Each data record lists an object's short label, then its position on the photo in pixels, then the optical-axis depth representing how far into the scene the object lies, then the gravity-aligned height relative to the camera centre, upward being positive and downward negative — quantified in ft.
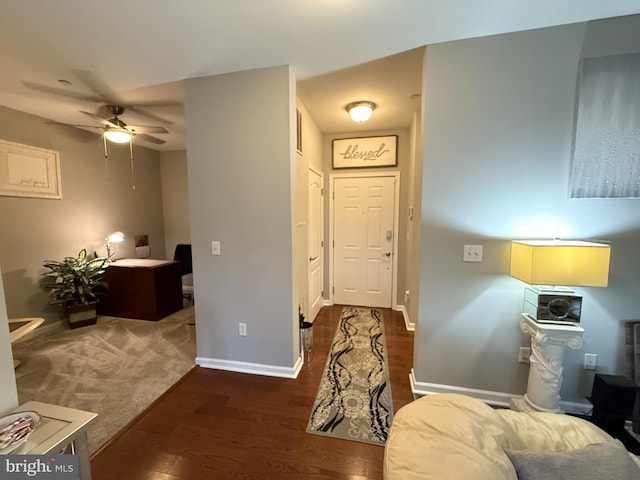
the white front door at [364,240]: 13.07 -1.03
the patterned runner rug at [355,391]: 5.98 -4.69
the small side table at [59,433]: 3.05 -2.61
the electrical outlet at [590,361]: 6.21 -3.32
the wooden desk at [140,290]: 11.82 -3.26
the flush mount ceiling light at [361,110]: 9.56 +3.95
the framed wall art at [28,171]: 9.65 +1.85
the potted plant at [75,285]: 10.95 -2.76
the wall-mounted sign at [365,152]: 12.71 +3.28
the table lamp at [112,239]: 13.26 -1.00
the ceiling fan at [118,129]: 9.04 +3.20
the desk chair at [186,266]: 14.64 -2.67
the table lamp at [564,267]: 5.06 -0.94
